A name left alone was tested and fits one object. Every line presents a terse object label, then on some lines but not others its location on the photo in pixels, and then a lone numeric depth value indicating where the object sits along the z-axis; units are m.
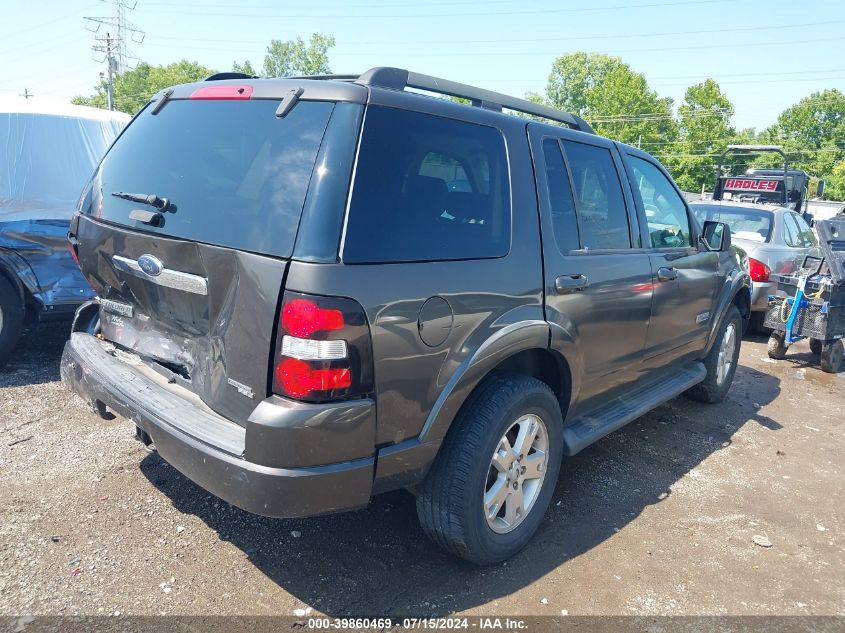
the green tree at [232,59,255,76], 71.94
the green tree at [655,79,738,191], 56.53
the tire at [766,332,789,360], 7.22
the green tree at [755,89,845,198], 59.12
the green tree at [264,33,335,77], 72.38
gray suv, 2.16
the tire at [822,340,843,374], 6.84
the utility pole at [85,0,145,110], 58.16
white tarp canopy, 5.03
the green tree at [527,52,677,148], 61.44
